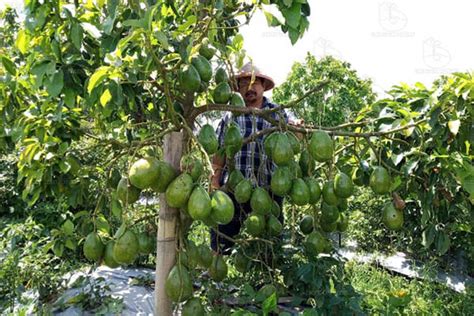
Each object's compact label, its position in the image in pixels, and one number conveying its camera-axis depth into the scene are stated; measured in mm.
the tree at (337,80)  9352
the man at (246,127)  2656
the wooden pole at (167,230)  1516
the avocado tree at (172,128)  1316
